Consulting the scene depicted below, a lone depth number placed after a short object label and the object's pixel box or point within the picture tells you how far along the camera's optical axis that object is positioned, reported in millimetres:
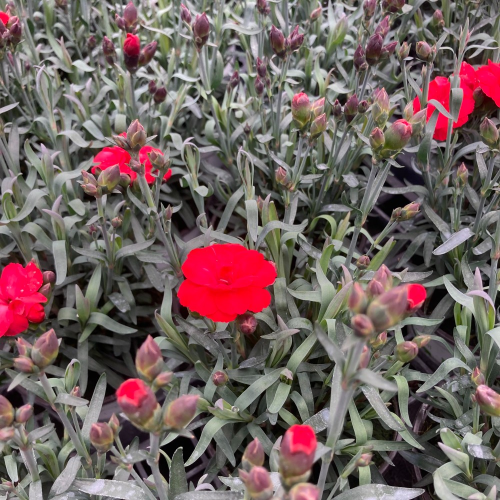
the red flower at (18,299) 307
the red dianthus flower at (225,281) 268
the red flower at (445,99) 377
